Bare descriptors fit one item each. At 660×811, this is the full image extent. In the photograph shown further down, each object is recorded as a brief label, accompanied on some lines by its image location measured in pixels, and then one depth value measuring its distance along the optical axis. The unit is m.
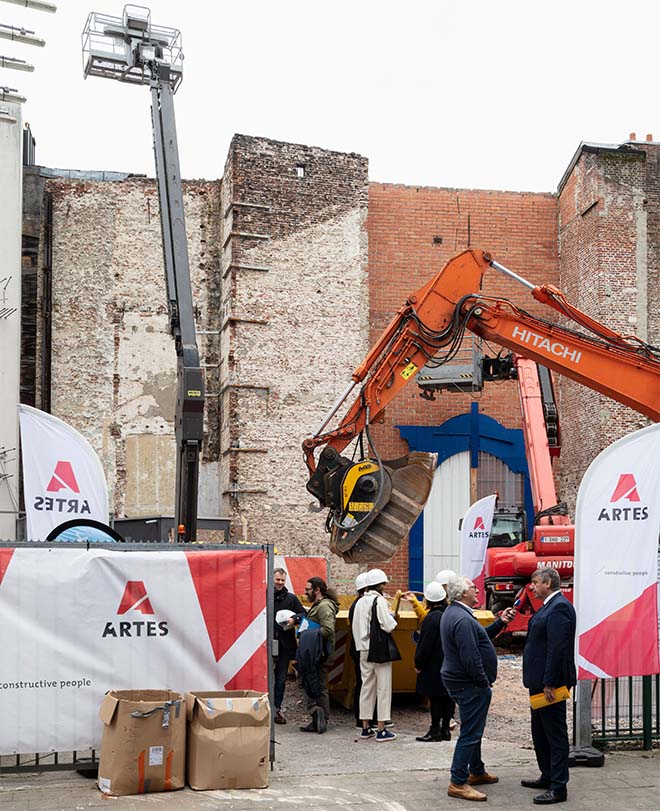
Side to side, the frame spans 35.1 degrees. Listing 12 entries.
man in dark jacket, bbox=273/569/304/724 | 11.59
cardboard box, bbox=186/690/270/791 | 8.06
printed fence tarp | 8.26
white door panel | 23.78
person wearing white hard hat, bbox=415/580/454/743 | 10.59
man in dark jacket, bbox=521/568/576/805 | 7.94
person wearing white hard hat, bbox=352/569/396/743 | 10.83
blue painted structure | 24.00
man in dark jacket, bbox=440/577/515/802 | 8.03
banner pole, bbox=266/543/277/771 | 9.00
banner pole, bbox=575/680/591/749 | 9.24
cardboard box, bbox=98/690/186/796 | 7.85
